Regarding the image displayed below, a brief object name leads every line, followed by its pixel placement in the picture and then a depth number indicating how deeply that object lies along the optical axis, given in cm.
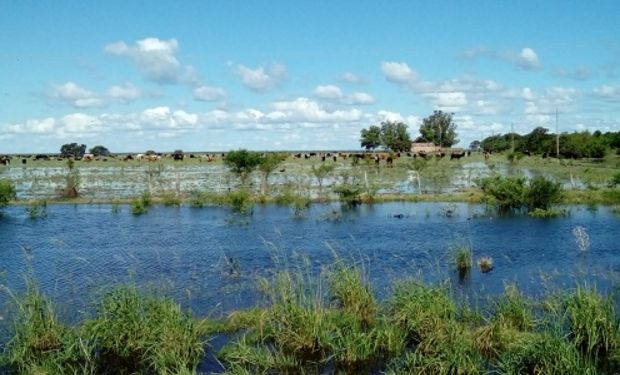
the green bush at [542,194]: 3225
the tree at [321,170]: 4306
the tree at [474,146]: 15575
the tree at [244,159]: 4581
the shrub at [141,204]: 3516
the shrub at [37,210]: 3412
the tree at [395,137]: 12325
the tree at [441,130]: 12850
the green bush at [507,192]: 3319
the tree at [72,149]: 15961
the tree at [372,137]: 12794
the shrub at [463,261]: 1891
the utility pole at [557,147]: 8464
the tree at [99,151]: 16375
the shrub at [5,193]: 3497
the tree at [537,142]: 9381
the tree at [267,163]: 4425
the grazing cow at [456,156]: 9151
